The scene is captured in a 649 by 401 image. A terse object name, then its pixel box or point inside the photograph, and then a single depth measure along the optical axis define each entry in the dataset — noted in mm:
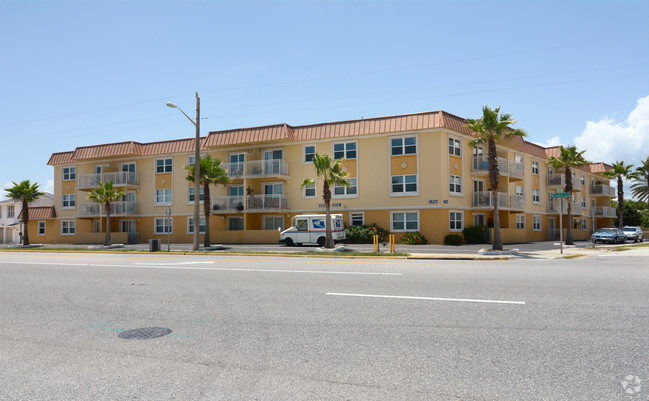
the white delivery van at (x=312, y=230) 32938
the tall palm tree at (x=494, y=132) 26953
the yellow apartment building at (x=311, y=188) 36009
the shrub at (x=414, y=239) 34469
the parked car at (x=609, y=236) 40562
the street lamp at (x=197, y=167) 29391
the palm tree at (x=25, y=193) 45656
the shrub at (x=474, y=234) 35656
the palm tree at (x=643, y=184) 61219
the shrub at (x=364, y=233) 35250
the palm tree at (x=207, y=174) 34625
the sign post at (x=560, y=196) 24969
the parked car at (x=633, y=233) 45331
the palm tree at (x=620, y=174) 55219
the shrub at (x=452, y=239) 34188
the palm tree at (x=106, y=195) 42000
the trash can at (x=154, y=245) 28359
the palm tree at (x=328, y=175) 28641
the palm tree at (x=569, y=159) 38875
